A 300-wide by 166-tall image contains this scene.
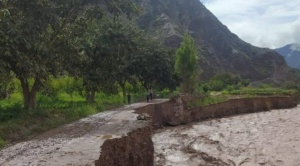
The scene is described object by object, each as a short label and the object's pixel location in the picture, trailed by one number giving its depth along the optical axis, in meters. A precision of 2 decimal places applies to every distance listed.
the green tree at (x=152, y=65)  30.61
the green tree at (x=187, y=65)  37.24
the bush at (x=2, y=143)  9.93
